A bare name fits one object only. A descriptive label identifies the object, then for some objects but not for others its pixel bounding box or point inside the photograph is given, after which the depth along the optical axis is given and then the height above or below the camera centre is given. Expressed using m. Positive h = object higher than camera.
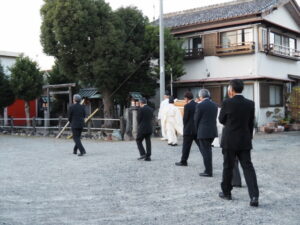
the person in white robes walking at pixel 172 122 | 13.00 -0.16
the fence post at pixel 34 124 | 19.64 -0.29
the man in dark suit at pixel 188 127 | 8.36 -0.22
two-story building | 19.56 +3.75
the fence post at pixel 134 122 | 15.30 -0.18
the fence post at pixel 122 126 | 15.30 -0.34
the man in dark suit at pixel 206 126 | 7.31 -0.18
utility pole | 15.91 +2.60
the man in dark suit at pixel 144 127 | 9.48 -0.24
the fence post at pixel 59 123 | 18.11 -0.23
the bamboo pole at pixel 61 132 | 18.05 -0.67
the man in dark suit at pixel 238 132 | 5.22 -0.22
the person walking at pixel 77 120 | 10.73 -0.05
